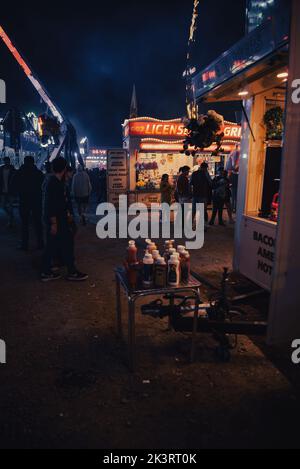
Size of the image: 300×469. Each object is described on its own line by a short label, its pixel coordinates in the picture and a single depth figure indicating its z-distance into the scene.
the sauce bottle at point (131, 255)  3.68
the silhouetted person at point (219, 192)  11.95
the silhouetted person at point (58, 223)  6.12
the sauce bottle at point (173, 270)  3.46
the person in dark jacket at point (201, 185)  10.83
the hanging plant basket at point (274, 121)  5.85
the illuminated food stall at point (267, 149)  3.55
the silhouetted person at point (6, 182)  11.69
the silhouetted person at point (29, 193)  7.98
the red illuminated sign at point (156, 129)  16.05
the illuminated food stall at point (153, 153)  16.25
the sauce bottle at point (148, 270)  3.45
